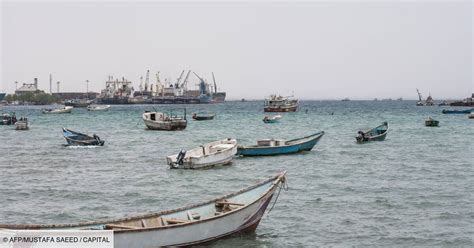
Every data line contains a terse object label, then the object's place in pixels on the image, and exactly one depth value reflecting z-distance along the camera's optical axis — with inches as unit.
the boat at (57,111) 5462.6
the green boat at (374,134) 2119.8
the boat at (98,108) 6688.0
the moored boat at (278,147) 1594.5
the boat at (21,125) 2955.2
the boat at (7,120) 3353.8
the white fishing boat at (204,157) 1334.9
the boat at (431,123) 3152.8
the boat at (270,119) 3693.4
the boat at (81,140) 1982.0
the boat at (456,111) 4682.8
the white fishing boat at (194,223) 587.8
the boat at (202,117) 4092.0
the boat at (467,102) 6451.8
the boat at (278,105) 5295.3
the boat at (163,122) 2834.6
